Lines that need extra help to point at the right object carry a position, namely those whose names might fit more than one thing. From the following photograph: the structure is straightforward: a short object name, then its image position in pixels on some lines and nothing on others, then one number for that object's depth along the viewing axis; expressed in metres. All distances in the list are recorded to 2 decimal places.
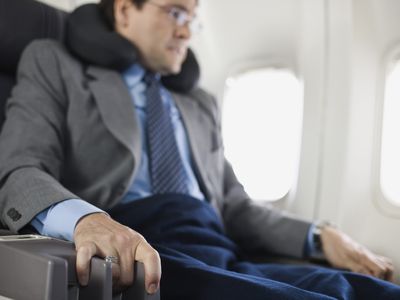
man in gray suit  1.06
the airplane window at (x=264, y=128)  2.49
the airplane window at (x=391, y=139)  2.13
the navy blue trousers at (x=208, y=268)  1.00
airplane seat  0.73
